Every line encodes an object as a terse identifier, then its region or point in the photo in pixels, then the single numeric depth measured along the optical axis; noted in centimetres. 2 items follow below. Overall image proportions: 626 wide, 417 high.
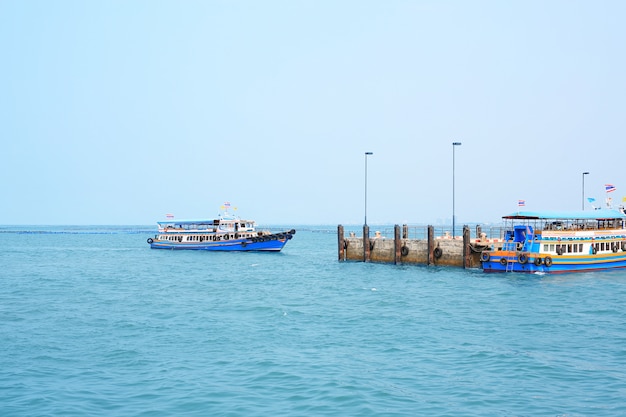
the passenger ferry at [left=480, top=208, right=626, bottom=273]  5266
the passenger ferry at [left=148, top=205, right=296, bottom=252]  9594
